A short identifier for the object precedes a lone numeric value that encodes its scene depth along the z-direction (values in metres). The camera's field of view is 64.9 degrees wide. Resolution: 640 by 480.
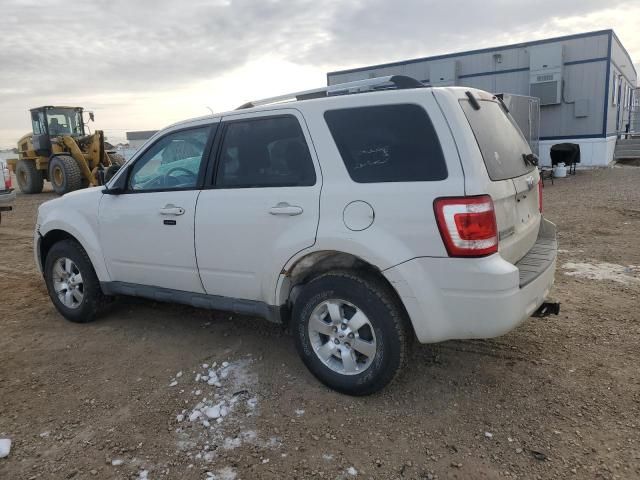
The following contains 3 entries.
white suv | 2.82
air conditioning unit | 17.64
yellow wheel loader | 17.34
